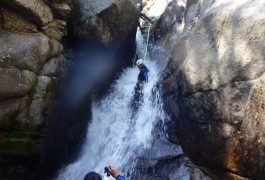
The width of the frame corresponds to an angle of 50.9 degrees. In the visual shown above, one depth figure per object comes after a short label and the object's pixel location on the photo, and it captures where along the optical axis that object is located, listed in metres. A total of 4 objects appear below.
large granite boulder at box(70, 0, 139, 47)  9.09
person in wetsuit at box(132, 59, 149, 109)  9.27
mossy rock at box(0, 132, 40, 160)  6.20
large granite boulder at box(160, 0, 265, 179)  5.05
